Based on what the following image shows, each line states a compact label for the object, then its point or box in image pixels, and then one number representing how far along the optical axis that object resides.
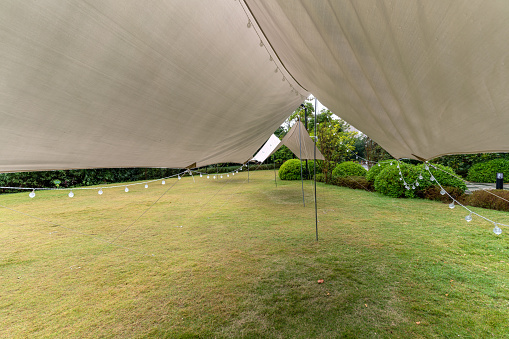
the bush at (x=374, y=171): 7.49
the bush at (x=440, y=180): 5.39
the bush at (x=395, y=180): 6.04
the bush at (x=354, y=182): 7.76
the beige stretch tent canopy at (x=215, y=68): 0.74
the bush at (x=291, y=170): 11.52
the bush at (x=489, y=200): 4.39
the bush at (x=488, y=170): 6.84
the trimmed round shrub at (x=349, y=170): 9.09
